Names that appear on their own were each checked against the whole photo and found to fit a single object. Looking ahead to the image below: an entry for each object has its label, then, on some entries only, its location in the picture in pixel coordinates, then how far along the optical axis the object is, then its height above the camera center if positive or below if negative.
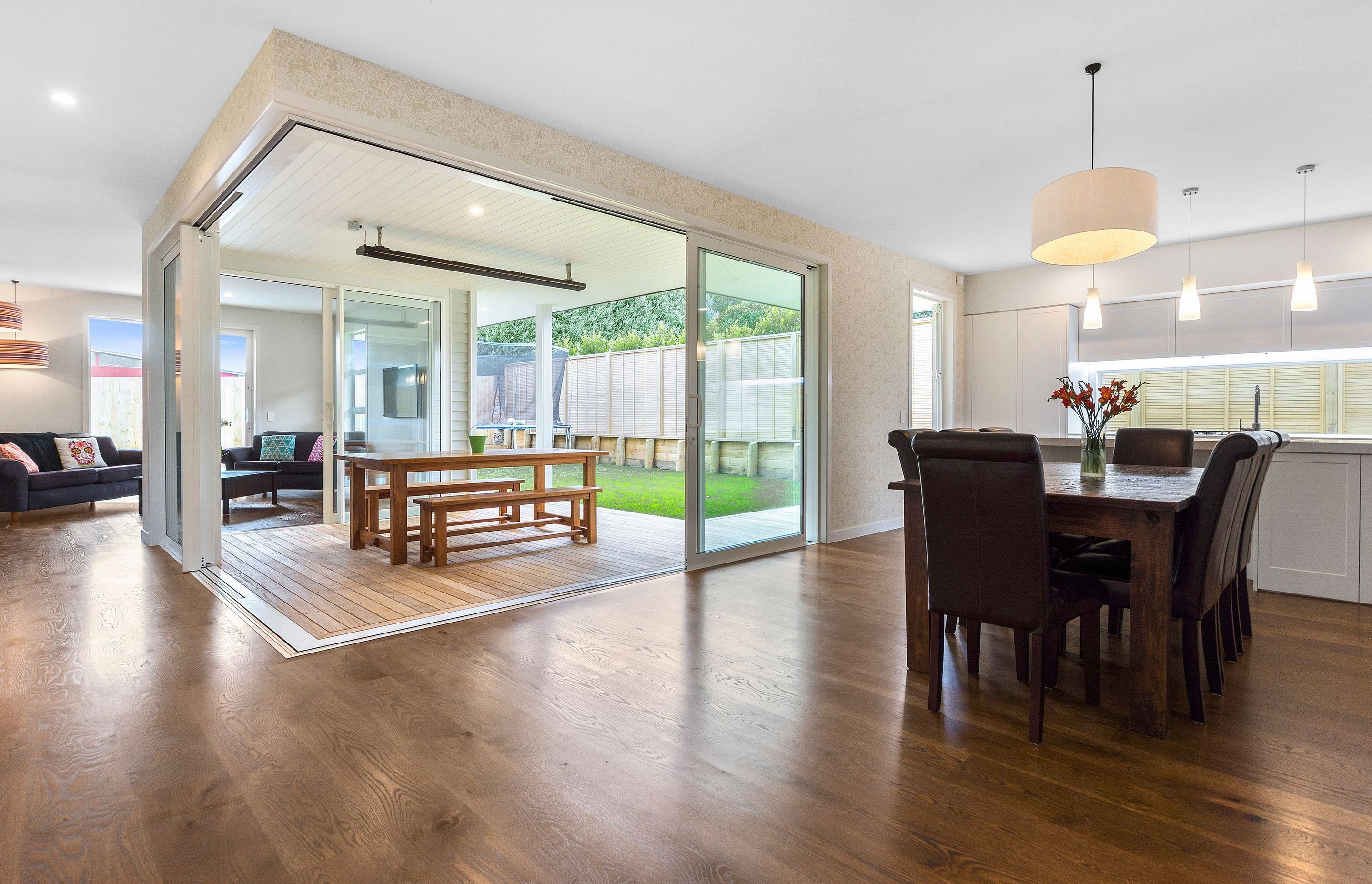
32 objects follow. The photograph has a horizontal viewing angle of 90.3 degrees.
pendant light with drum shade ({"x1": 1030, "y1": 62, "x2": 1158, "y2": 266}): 2.64 +0.89
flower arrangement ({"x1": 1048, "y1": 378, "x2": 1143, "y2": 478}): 2.90 +0.10
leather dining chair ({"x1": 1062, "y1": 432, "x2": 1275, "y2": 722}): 2.13 -0.36
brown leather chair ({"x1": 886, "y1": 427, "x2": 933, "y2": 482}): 2.81 -0.07
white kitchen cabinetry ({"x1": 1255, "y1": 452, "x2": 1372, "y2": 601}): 3.66 -0.52
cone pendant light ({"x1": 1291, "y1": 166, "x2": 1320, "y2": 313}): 3.93 +0.83
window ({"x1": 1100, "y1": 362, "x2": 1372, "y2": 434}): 5.37 +0.29
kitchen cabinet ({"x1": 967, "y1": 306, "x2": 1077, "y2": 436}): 6.44 +0.67
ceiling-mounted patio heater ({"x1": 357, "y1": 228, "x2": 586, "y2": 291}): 5.30 +1.42
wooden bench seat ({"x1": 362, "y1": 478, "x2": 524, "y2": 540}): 5.27 -0.43
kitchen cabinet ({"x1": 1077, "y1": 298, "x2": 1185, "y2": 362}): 6.04 +0.91
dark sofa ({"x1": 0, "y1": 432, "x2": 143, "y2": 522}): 6.33 -0.43
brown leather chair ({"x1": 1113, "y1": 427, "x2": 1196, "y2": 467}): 3.76 -0.08
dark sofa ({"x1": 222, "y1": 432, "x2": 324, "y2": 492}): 7.68 -0.36
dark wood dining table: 2.11 -0.36
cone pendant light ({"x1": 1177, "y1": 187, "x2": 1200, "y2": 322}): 4.09 +0.79
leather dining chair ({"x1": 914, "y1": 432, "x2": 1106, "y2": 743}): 2.06 -0.37
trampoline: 12.20 +0.90
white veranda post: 7.92 +0.68
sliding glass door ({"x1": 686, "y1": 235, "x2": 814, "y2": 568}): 4.46 +0.22
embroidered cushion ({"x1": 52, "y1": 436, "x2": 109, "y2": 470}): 7.11 -0.17
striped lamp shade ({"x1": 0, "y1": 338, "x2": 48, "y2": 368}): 6.84 +0.84
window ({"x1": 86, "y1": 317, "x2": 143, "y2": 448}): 8.12 +0.68
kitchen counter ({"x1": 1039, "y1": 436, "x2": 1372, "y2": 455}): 3.57 -0.07
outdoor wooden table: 4.62 -0.21
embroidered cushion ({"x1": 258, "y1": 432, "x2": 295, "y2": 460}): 7.96 -0.14
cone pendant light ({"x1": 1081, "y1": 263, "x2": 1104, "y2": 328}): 4.57 +0.81
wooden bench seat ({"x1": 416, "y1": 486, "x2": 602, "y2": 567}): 4.57 -0.66
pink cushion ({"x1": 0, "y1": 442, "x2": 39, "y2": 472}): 6.58 -0.18
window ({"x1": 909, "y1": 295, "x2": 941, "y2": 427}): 7.76 +0.84
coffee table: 6.79 -0.48
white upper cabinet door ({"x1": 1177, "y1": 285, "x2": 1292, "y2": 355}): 5.51 +0.90
